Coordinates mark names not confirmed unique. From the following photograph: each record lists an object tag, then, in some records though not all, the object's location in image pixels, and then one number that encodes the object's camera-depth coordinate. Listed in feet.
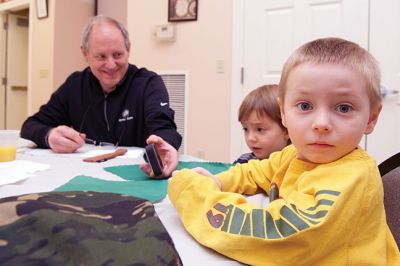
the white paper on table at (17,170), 3.07
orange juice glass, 3.96
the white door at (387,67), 7.63
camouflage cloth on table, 1.23
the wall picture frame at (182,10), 10.52
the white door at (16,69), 18.72
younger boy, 4.26
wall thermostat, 10.90
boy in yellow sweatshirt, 1.59
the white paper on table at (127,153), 4.52
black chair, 2.29
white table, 1.72
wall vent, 10.89
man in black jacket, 5.77
